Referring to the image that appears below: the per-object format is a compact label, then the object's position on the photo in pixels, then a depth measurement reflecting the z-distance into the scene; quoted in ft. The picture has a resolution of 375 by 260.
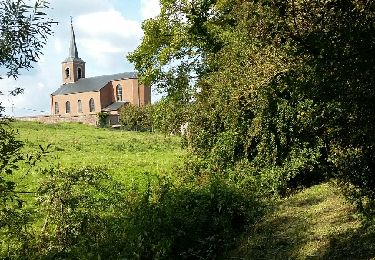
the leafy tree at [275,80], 17.25
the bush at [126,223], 29.63
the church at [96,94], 298.15
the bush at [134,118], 214.07
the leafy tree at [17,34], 15.33
